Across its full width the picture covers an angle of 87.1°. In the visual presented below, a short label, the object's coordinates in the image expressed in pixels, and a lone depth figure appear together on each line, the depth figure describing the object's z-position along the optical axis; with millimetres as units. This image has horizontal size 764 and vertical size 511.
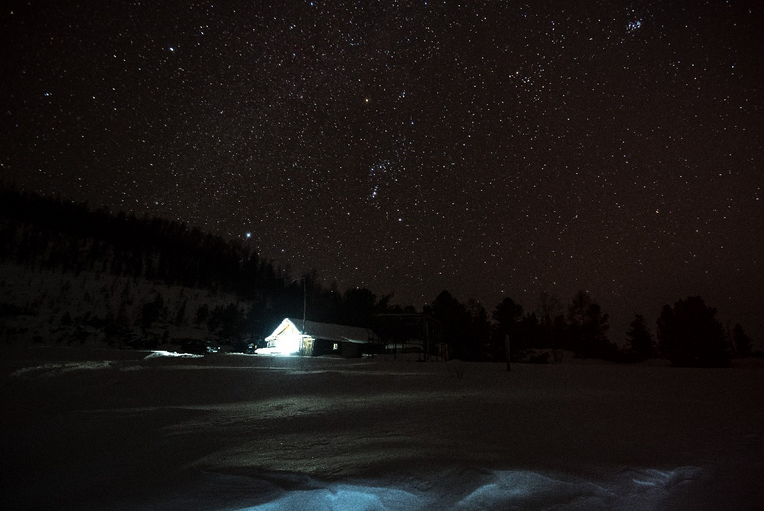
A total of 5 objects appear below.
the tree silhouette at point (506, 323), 44222
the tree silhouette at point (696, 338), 32938
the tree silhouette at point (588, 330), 46044
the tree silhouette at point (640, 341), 42562
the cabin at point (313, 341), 47000
